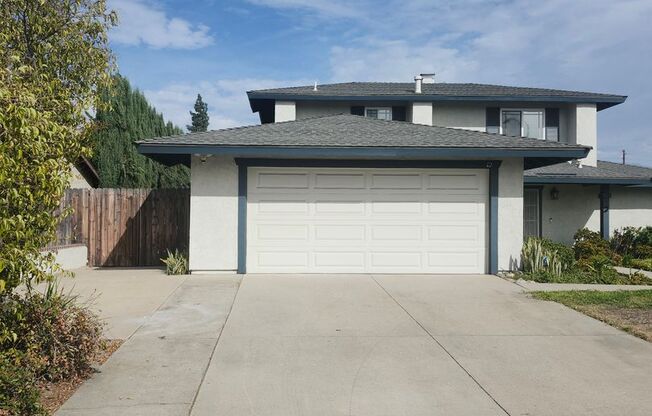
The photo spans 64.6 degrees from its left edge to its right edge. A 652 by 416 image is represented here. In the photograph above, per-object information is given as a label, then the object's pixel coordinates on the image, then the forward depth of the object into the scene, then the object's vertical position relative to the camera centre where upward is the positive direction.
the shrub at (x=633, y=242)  16.47 -0.87
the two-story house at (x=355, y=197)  11.73 +0.40
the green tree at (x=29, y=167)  3.62 +0.34
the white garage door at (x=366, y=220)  12.16 -0.15
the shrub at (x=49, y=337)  4.59 -1.20
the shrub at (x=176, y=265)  12.02 -1.23
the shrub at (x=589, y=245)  15.27 -0.90
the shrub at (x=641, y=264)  14.39 -1.36
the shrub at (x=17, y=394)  3.86 -1.39
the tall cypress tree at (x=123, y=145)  19.17 +2.52
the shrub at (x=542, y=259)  11.94 -1.04
